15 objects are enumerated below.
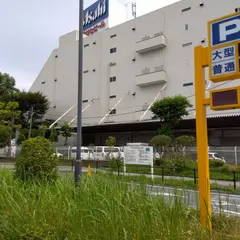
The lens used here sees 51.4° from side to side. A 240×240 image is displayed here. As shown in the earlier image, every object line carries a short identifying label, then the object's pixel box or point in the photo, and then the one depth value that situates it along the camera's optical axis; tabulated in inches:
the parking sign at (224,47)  137.7
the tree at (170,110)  1014.9
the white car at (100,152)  1032.6
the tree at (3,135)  1091.5
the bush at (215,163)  690.9
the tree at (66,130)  1417.2
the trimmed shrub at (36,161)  212.1
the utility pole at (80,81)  268.6
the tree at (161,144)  744.0
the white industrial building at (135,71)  1220.7
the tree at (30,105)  1637.8
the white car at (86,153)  1082.9
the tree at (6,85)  1553.5
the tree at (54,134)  1411.6
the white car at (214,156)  824.0
